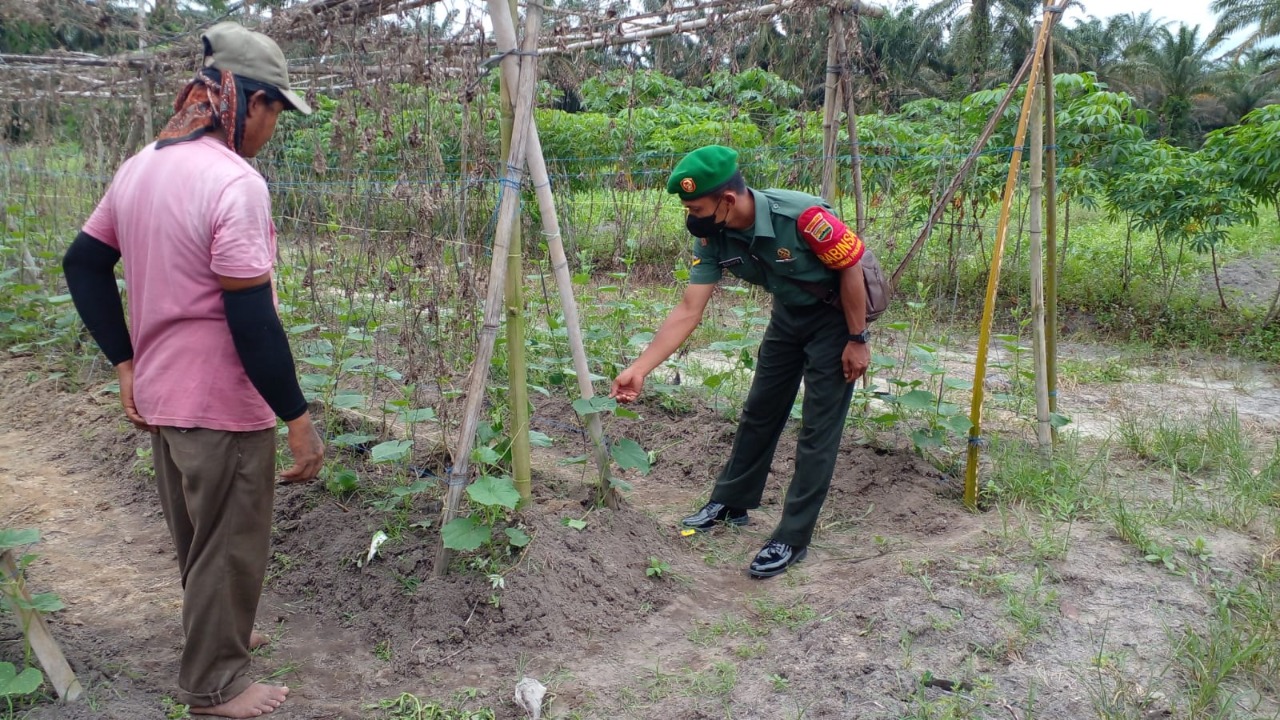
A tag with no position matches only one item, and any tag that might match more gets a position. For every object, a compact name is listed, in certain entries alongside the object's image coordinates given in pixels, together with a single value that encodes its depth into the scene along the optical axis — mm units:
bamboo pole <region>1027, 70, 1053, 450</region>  3865
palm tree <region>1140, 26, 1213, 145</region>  35656
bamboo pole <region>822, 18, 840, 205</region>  4242
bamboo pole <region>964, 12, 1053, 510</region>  3590
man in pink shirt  1951
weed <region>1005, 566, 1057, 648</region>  2689
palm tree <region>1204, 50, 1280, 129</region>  34125
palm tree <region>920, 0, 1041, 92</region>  29562
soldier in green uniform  3012
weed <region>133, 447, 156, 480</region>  3941
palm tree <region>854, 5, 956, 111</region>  27750
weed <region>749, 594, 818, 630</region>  2926
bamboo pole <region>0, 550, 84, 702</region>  2152
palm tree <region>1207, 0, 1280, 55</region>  35719
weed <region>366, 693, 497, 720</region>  2388
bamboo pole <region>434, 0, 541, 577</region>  2662
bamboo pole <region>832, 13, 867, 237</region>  4250
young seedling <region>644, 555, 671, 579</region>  3180
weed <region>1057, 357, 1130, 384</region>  5938
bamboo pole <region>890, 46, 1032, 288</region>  3797
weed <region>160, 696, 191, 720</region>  2295
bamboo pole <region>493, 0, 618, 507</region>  2688
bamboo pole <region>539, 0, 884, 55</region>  3941
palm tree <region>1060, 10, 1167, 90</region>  35500
